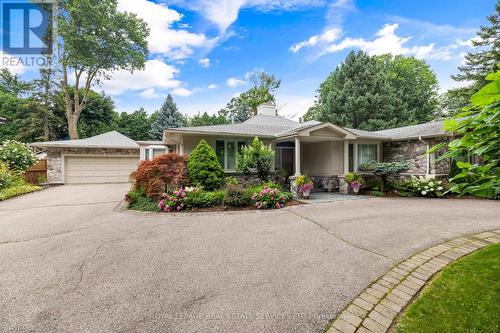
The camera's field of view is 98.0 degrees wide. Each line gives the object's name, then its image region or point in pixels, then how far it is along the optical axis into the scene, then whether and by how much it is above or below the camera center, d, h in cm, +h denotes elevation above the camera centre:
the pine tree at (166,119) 2370 +536
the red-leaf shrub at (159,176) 784 -33
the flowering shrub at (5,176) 1076 -45
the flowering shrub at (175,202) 718 -117
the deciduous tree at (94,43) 1892 +1161
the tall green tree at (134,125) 2781 +542
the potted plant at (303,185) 920 -78
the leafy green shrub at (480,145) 132 +16
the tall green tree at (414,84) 2444 +997
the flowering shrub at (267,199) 746 -111
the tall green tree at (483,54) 1622 +877
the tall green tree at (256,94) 2850 +978
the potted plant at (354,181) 1048 -68
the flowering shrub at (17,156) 1262 +68
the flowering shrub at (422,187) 946 -88
